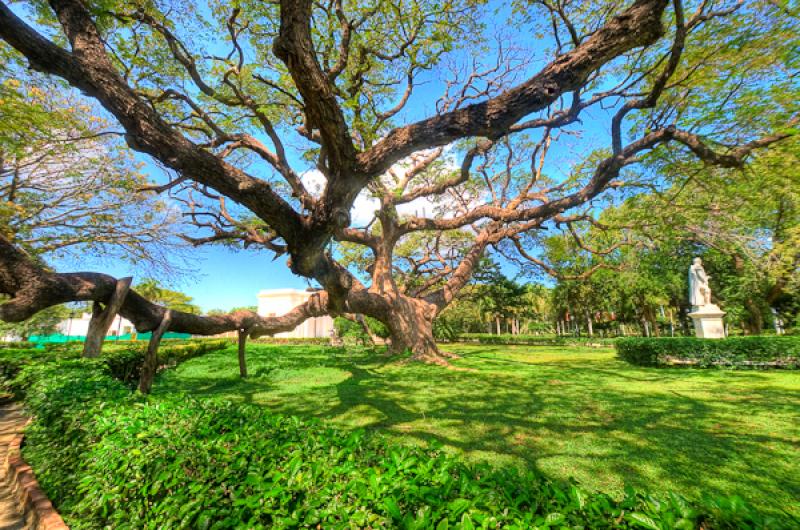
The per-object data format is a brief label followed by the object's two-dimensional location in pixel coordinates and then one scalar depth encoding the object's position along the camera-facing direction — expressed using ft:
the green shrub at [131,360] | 26.30
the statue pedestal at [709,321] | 38.14
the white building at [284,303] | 136.56
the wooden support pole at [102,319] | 17.16
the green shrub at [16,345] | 50.55
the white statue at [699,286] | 39.11
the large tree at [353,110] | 11.71
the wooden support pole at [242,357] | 26.98
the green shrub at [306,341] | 93.18
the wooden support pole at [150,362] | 18.39
